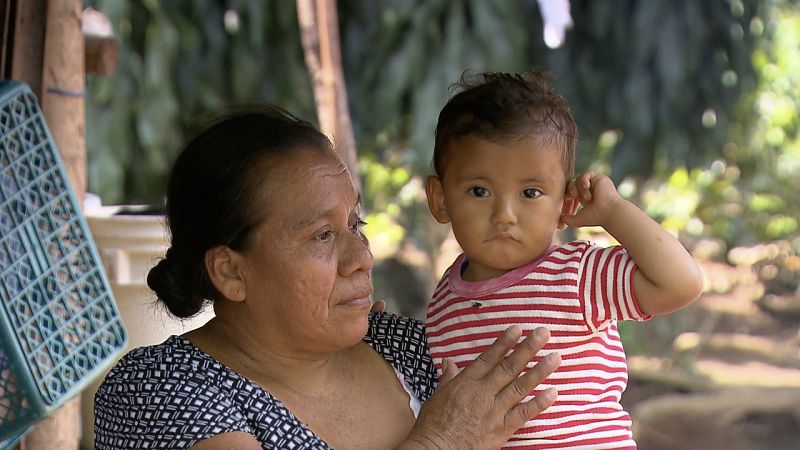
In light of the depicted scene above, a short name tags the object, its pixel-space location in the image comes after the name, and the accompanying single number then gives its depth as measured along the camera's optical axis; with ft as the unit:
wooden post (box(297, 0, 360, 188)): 16.75
